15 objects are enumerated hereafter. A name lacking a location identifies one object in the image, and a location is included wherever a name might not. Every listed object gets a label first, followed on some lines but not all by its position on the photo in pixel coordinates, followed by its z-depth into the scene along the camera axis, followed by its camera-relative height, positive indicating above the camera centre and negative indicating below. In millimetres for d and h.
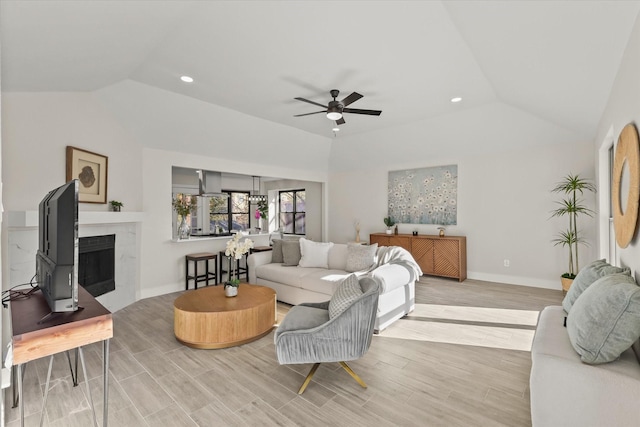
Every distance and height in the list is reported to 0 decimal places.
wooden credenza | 5867 -713
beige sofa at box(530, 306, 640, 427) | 1553 -897
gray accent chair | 2359 -906
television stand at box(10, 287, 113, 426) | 1548 -584
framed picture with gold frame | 3588 +529
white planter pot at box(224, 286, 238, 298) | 3631 -849
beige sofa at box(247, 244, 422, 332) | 3650 -814
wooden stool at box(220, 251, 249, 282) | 5841 -965
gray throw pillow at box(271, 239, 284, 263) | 5062 -571
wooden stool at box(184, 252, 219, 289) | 5328 -918
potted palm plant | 4777 +54
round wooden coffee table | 3133 -1044
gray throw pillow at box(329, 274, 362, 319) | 2483 -630
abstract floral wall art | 6359 +428
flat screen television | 1741 -198
